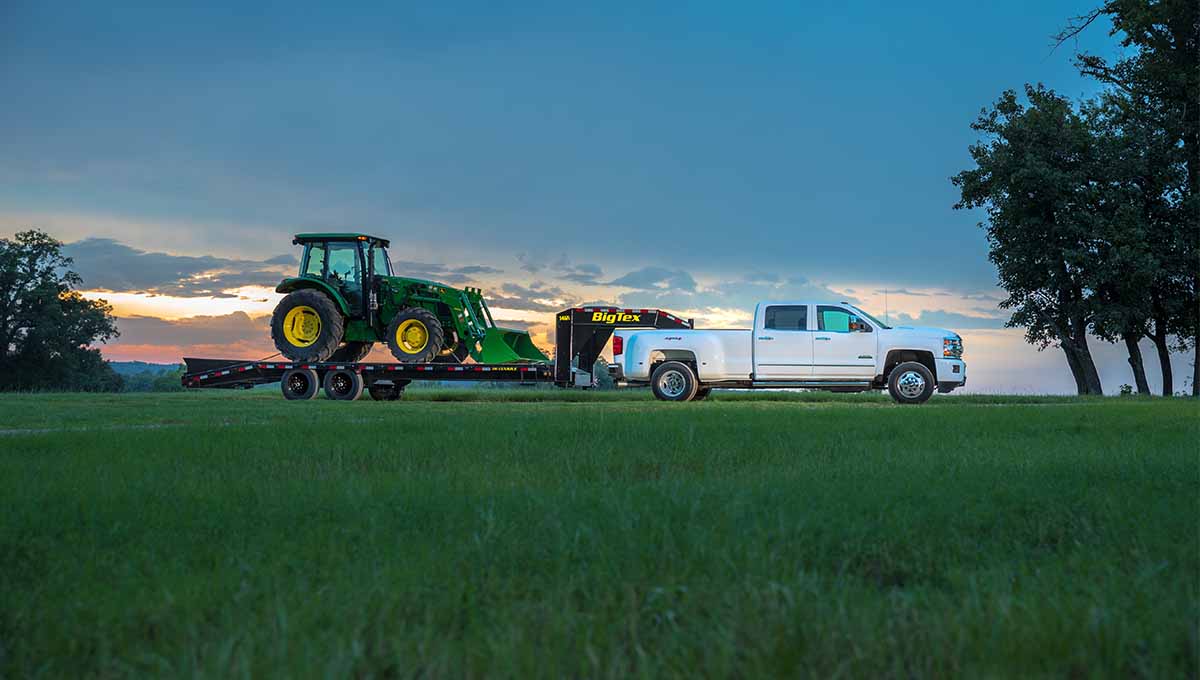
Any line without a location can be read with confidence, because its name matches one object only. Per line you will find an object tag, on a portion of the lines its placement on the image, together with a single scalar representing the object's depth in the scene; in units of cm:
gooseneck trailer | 2345
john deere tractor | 2370
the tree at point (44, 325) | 4700
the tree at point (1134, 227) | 2967
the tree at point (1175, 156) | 2480
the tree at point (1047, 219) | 3094
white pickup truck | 2209
